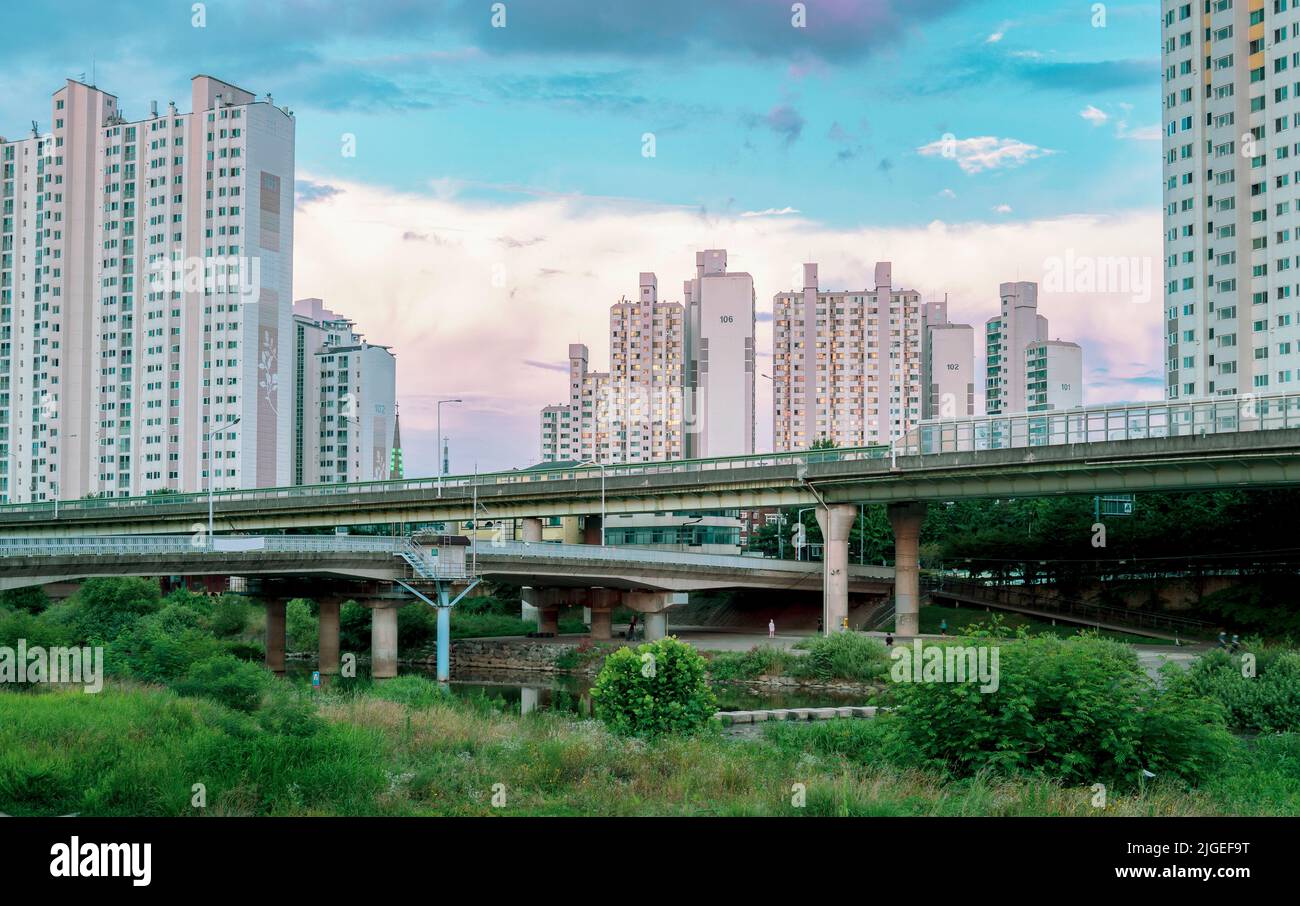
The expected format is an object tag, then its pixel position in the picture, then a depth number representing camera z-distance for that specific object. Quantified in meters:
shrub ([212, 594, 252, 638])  67.50
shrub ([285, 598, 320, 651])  69.50
